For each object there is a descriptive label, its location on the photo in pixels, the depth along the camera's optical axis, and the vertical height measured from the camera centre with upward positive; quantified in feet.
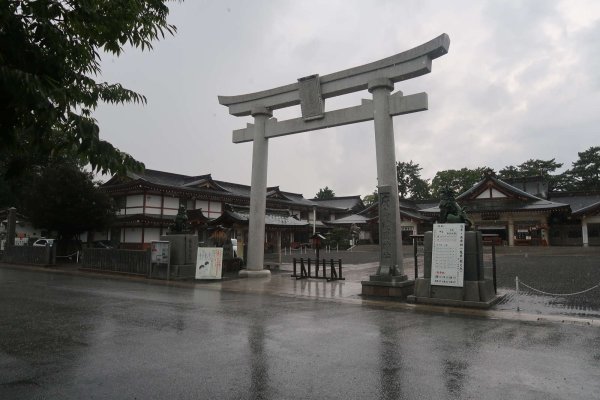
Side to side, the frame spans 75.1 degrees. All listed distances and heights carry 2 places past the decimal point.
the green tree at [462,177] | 190.80 +36.77
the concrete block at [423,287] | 34.88 -3.32
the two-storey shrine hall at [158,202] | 103.30 +12.69
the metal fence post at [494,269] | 37.46 -1.74
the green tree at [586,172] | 187.11 +39.70
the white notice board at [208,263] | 54.29 -2.27
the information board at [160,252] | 55.77 -0.90
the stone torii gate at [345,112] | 41.55 +17.29
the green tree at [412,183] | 224.94 +39.29
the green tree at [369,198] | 241.18 +32.15
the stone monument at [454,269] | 33.19 -1.53
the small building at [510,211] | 122.31 +13.08
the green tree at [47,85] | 9.12 +3.80
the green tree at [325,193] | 296.01 +42.27
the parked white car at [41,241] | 106.22 +0.71
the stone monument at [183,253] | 55.26 -0.96
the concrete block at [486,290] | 32.68 -3.29
